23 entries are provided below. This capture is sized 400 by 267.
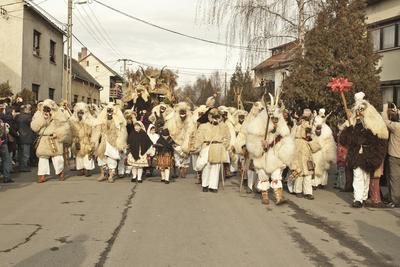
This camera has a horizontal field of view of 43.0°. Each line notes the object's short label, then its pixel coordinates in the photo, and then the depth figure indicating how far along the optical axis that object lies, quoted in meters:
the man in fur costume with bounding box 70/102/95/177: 13.66
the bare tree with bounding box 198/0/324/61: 20.09
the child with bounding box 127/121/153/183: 12.73
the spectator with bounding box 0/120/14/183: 12.10
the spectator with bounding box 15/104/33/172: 14.41
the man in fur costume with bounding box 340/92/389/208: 9.73
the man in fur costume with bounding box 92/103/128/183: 12.83
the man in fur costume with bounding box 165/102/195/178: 13.71
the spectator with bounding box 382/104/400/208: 9.93
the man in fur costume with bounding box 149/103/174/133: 14.77
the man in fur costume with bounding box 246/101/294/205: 10.00
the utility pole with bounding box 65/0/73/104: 27.09
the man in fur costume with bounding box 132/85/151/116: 18.34
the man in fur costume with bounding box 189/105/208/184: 13.21
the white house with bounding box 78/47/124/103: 70.94
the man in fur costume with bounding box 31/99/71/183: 12.38
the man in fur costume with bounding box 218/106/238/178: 12.71
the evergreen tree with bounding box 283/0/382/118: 16.02
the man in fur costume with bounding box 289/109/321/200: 10.94
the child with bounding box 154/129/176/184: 12.88
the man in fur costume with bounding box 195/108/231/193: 11.41
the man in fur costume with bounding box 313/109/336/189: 11.85
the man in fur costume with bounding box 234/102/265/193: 11.43
